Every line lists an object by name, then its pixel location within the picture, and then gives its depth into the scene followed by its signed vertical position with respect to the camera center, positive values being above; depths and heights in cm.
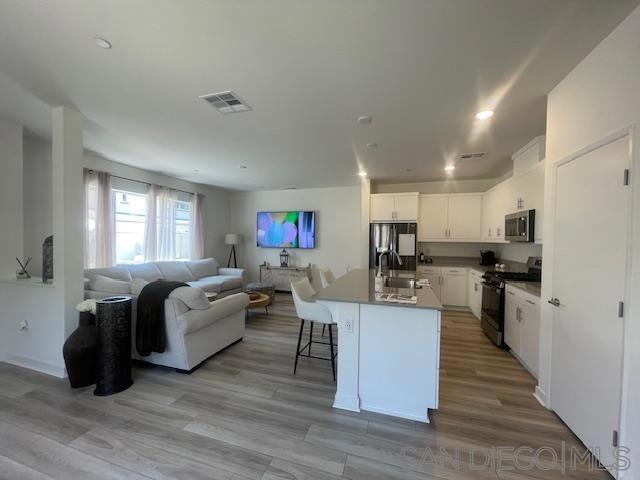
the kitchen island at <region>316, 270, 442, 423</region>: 198 -96
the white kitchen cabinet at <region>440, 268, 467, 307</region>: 497 -98
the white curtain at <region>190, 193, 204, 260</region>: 608 +13
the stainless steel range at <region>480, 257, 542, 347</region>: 334 -79
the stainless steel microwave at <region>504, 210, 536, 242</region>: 316 +16
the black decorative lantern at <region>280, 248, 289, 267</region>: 669 -66
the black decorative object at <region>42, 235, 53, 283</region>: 281 -33
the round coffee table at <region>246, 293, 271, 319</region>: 423 -116
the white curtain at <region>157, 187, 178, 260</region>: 531 +20
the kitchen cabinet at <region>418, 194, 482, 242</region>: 509 +40
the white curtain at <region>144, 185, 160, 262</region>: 504 +6
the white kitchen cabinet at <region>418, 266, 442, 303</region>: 509 -80
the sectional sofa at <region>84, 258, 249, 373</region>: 262 -100
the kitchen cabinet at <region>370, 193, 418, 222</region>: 532 +61
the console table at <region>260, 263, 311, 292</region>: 639 -103
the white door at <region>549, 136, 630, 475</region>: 155 -35
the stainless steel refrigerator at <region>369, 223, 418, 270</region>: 520 -14
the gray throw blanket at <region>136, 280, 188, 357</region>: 262 -95
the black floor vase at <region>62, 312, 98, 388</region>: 231 -114
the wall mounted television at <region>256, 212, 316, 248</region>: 654 +11
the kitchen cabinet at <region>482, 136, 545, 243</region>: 307 +64
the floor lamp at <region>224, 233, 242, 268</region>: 675 -21
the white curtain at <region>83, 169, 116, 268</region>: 409 +17
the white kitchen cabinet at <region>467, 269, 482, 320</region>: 431 -98
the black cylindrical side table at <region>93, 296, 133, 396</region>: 235 -109
